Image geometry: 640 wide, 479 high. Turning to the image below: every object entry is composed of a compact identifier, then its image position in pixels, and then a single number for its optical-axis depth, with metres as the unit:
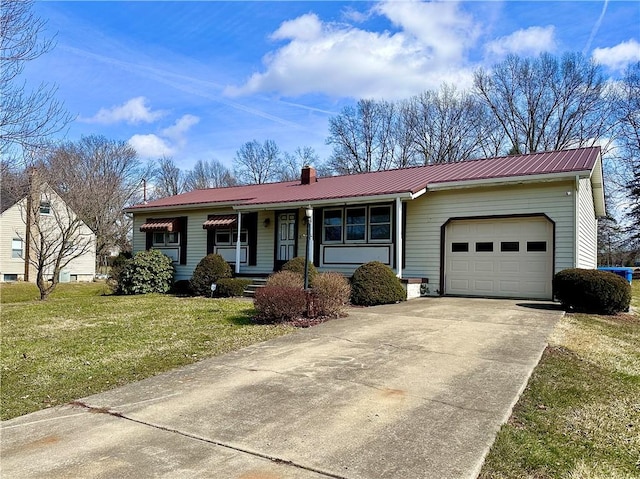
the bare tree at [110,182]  34.47
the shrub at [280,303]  8.68
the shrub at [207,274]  15.20
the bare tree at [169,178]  50.84
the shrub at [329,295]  9.05
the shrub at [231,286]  14.43
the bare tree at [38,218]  13.73
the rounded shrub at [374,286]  11.42
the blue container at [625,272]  16.42
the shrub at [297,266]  12.78
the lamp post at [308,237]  9.61
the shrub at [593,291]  9.95
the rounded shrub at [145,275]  16.95
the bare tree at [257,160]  47.97
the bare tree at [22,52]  7.31
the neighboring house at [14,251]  28.30
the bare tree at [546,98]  32.03
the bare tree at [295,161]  44.39
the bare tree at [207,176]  52.34
